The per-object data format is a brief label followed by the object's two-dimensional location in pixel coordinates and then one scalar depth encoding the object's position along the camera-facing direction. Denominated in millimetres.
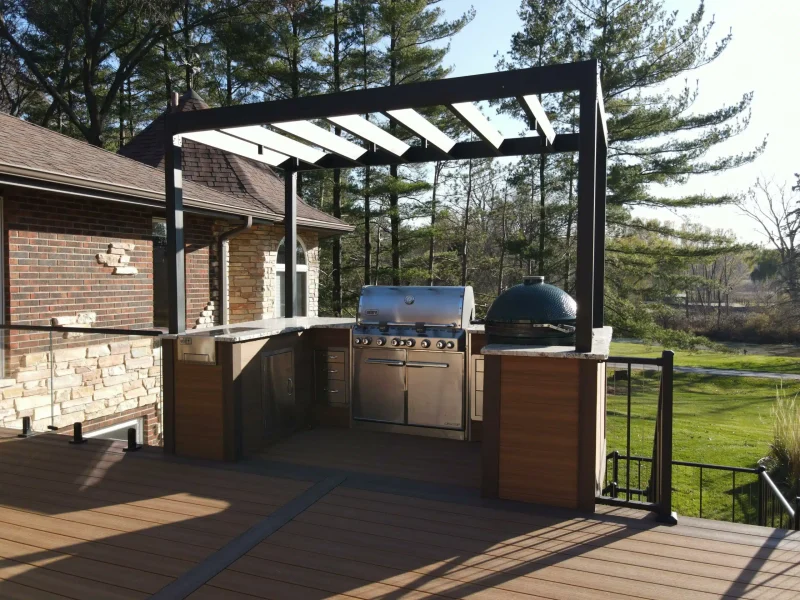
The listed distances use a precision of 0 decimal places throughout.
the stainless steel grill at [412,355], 5250
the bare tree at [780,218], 25688
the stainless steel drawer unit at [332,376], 5652
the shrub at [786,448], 7391
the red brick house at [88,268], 6203
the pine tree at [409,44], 17141
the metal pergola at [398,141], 3611
